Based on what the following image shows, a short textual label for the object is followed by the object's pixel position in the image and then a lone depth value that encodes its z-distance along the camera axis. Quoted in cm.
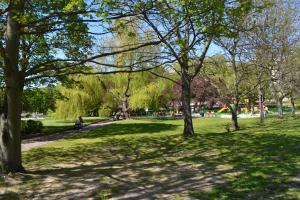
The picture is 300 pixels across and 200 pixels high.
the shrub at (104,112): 3031
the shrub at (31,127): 1729
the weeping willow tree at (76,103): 2420
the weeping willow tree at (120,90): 2830
